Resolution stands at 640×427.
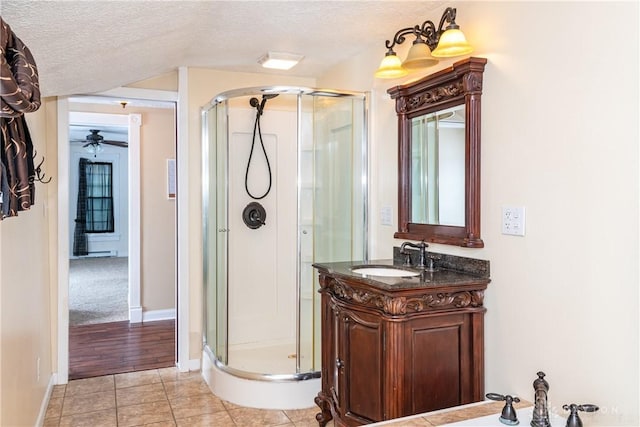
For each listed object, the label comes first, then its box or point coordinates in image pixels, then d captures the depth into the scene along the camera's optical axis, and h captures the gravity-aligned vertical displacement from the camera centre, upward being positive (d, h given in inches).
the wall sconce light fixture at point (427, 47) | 81.3 +28.5
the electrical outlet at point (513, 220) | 78.0 -1.9
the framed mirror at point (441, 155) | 86.7 +10.5
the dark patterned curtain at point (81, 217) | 375.9 -6.8
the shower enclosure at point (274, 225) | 123.9 -4.8
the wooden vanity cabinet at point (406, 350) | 78.3 -23.8
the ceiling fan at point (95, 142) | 318.7 +46.3
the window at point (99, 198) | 380.2 +8.0
